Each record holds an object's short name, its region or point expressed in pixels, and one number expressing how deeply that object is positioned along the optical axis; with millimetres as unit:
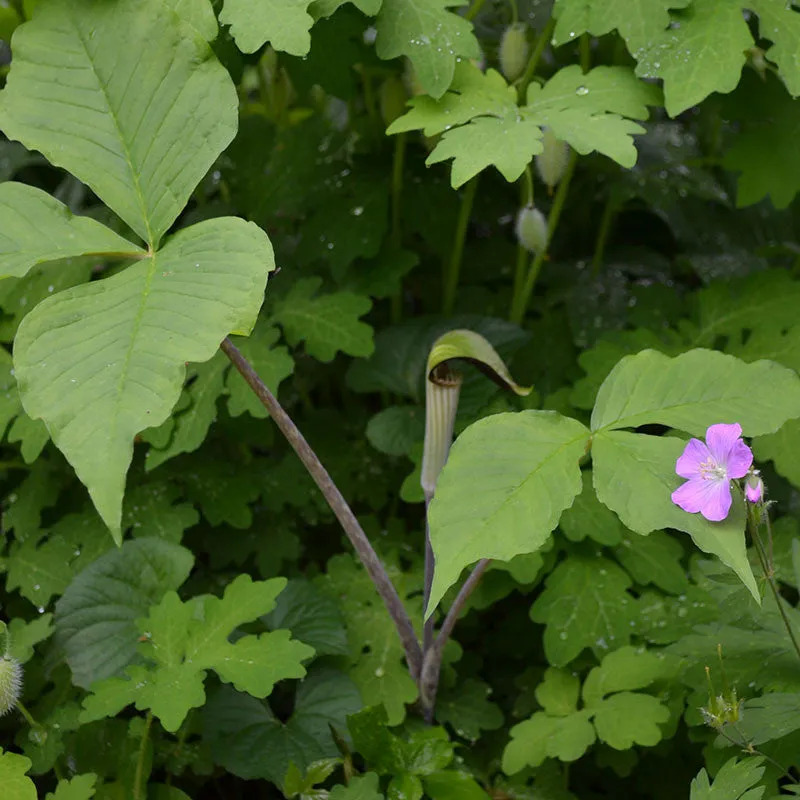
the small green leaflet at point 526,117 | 1473
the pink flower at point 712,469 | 1373
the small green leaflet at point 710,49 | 1496
